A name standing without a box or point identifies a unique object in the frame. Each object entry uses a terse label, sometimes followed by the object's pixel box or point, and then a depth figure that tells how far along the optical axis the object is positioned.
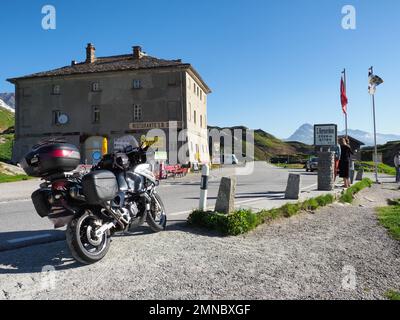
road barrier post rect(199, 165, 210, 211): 6.66
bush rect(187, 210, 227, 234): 5.83
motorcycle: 4.08
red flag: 18.52
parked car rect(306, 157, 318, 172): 32.90
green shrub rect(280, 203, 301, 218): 7.53
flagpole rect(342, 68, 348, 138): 18.28
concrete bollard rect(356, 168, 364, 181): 19.81
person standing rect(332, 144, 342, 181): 13.52
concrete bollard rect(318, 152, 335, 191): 11.72
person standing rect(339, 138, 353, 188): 12.78
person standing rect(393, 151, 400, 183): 19.51
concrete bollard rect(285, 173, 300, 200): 9.41
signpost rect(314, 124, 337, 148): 13.46
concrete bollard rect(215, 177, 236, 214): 6.42
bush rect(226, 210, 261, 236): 5.73
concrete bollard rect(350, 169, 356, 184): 16.62
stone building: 32.81
